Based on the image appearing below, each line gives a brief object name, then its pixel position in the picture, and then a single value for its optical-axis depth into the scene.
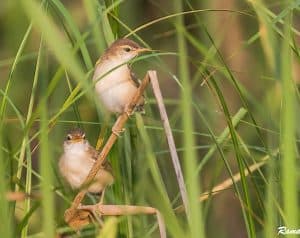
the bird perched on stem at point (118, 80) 6.80
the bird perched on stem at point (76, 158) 6.64
